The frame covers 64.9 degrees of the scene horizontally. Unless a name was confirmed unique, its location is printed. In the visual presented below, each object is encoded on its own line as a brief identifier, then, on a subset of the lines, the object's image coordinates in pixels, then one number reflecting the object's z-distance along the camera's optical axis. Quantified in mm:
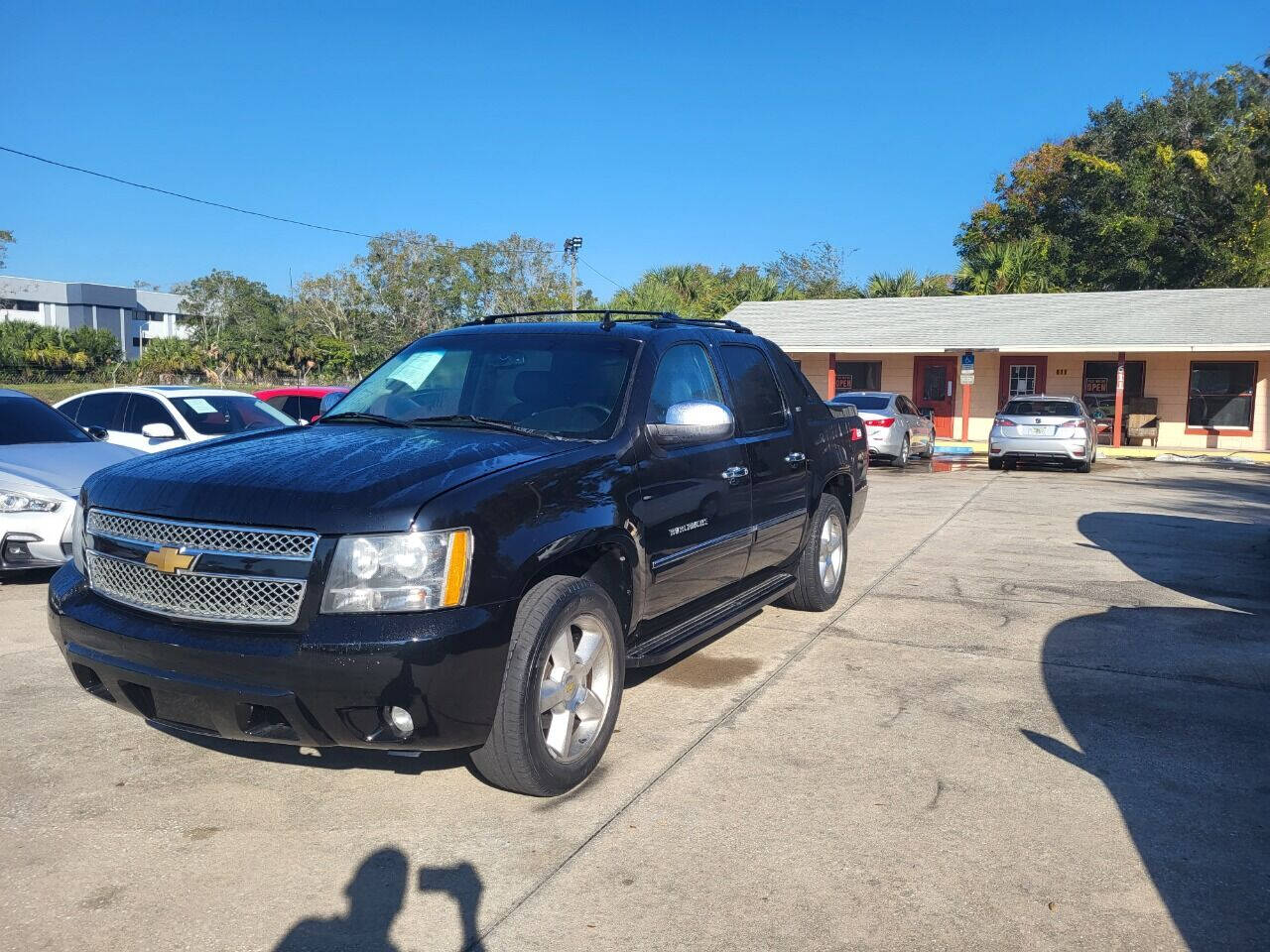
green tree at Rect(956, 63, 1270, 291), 37594
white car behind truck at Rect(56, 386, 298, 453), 10375
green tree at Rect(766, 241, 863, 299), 58781
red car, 16391
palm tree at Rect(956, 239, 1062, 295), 35312
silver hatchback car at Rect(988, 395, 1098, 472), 18766
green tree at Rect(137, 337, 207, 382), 49125
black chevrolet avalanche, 3357
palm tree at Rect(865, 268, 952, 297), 36344
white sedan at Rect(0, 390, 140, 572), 7207
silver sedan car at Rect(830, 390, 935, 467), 19734
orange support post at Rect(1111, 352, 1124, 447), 24047
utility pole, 41072
